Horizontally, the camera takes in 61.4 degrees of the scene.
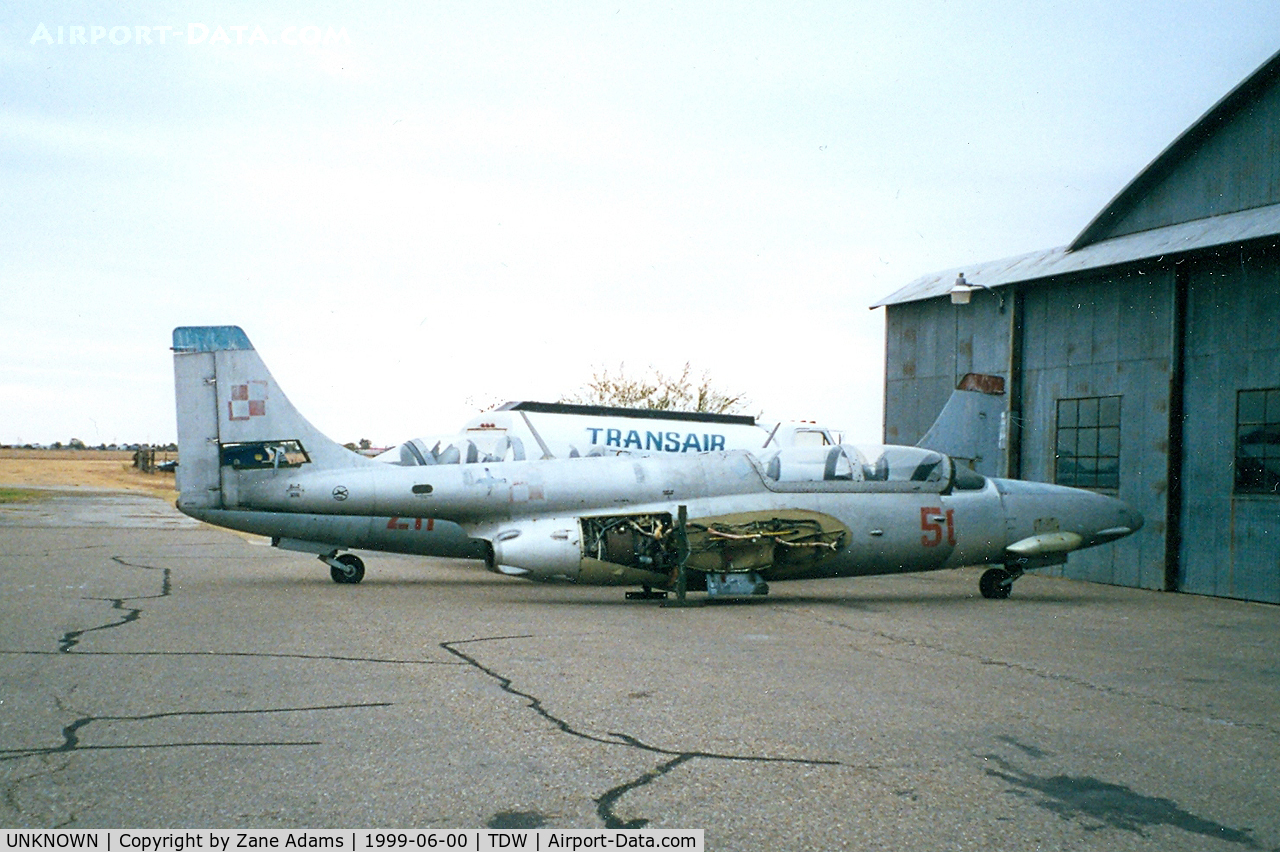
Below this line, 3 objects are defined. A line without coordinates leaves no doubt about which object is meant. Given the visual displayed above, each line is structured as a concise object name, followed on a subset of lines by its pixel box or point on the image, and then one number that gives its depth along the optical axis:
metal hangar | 14.80
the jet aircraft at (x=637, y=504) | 12.95
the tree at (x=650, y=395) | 46.38
